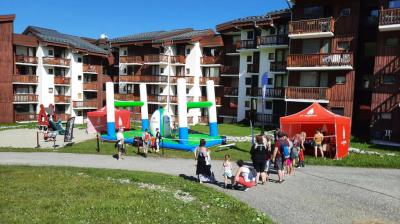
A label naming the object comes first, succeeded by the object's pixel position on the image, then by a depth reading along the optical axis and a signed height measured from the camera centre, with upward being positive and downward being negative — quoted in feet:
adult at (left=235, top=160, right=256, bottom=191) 46.57 -10.91
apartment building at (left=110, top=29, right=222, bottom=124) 157.69 +15.90
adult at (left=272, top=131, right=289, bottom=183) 50.78 -8.67
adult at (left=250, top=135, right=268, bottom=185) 47.98 -7.98
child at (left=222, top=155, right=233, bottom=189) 47.92 -10.16
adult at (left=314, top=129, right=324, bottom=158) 69.87 -8.82
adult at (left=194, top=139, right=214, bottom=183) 50.39 -9.94
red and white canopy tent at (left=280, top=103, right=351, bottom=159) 69.62 -5.39
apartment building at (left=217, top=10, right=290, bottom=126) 127.75 +13.90
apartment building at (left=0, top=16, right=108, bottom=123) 147.74 +11.18
